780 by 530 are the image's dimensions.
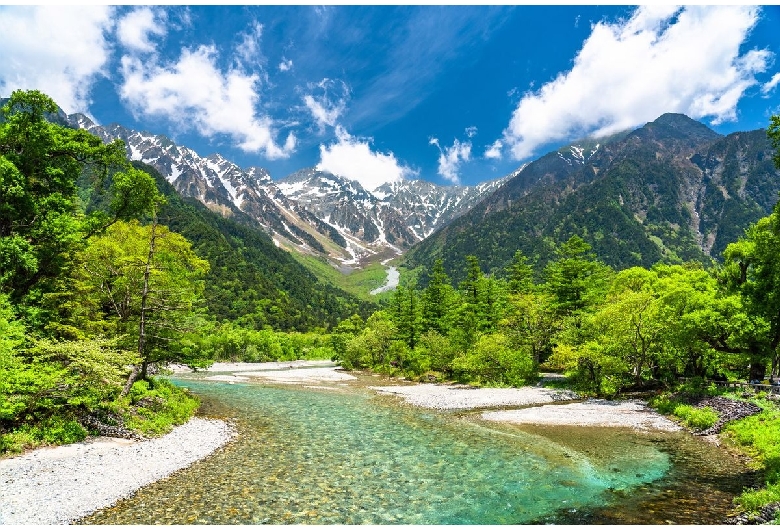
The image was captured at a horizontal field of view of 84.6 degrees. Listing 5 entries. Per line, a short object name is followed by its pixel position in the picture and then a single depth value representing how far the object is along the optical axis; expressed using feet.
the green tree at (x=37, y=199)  84.12
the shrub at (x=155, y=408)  79.36
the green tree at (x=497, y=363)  164.76
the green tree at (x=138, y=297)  94.48
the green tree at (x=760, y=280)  72.90
